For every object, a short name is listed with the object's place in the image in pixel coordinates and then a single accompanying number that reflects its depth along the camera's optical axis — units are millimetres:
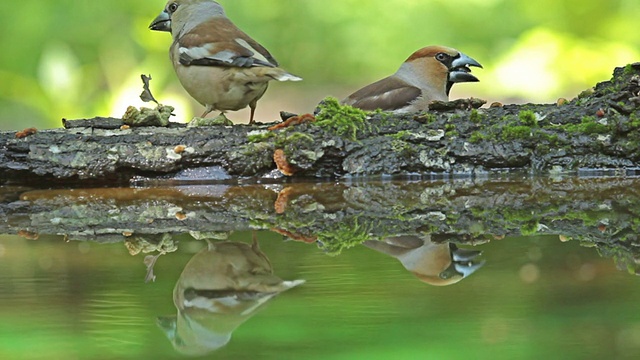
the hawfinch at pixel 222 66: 9508
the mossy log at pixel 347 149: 8086
